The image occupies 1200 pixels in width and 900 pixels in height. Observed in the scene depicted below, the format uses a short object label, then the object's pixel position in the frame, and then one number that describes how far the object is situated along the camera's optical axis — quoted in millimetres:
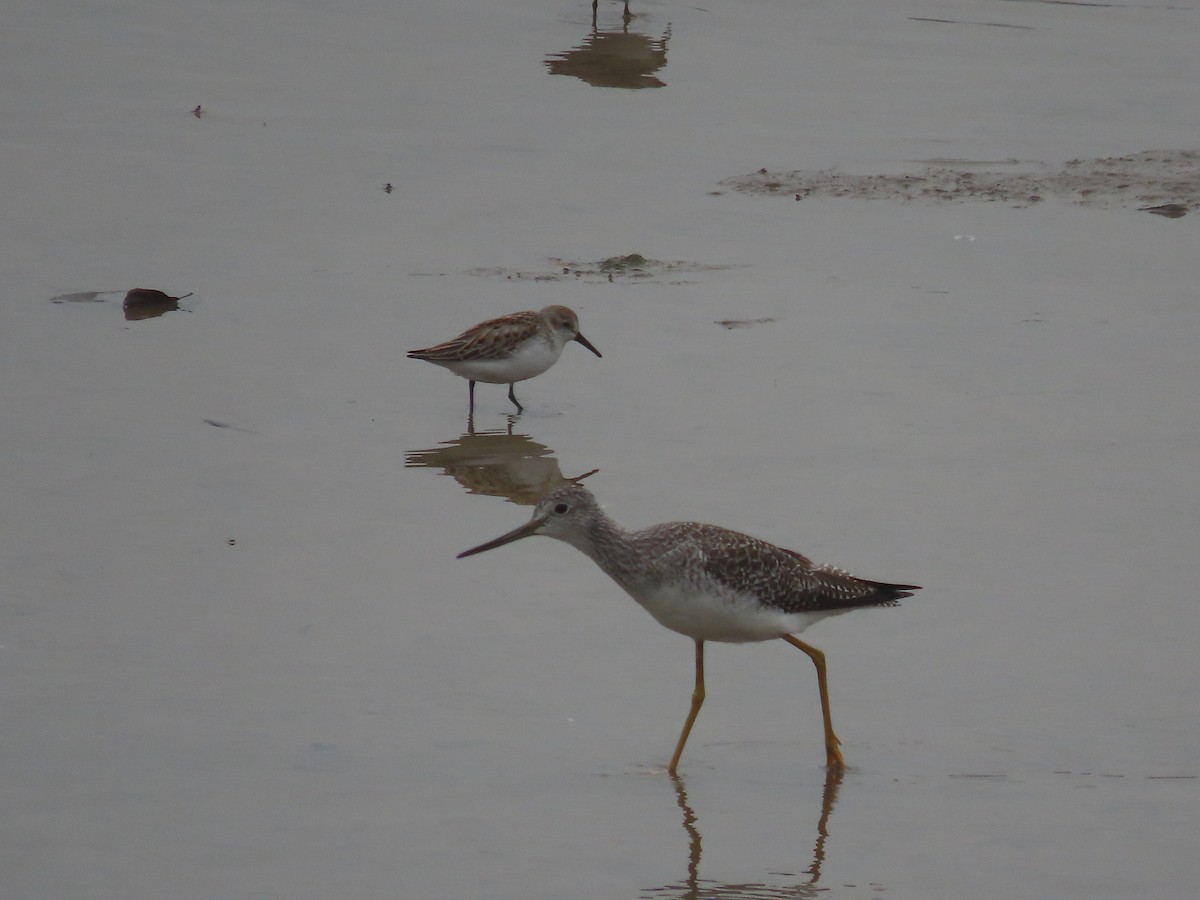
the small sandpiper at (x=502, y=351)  20031
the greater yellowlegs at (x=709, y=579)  12906
